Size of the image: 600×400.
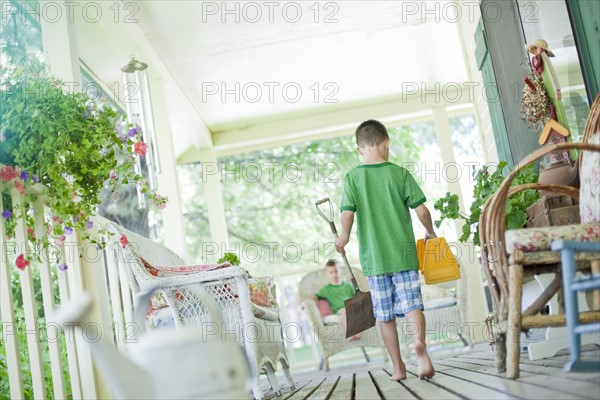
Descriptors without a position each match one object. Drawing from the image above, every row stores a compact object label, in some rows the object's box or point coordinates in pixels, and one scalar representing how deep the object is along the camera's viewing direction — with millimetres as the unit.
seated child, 7617
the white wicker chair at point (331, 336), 6828
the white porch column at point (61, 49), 3920
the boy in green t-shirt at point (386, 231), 3322
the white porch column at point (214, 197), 8383
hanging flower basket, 2740
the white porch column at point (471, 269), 8156
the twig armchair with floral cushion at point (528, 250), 2299
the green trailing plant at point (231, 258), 5098
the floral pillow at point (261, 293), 3781
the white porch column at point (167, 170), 6129
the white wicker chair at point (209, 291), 3098
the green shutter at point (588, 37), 3318
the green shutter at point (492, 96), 4820
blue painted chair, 2049
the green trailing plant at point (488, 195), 3568
